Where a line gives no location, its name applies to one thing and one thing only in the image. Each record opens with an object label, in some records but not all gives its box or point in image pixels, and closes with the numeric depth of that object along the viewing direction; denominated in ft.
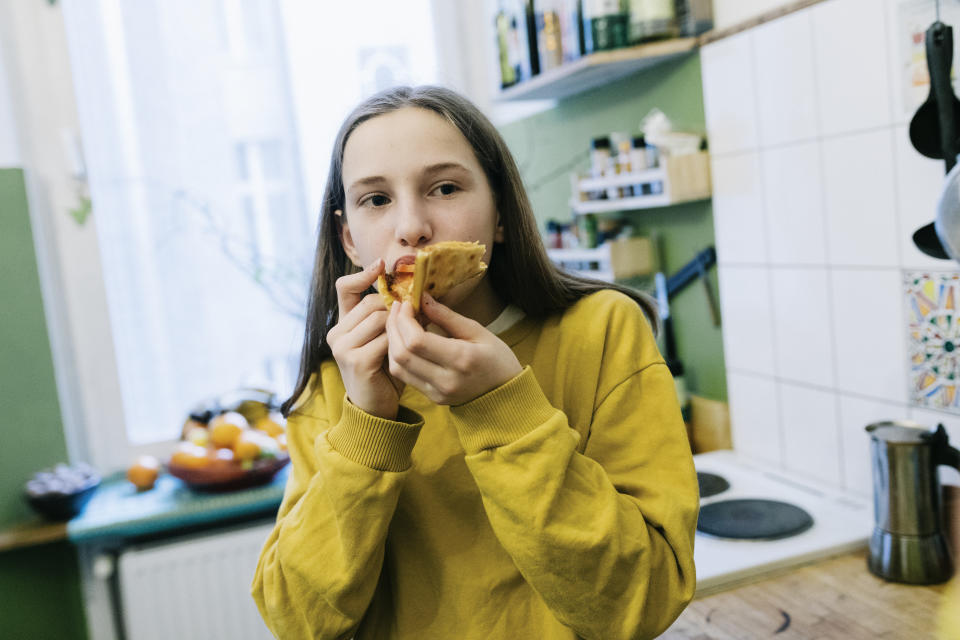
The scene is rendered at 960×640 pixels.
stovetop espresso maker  3.81
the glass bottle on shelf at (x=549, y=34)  6.35
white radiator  6.81
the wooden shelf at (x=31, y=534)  6.37
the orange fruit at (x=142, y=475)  7.05
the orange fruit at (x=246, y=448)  6.75
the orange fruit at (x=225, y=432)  6.92
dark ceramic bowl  6.48
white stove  4.08
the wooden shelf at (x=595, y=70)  5.61
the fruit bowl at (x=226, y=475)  6.66
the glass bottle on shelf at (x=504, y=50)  7.22
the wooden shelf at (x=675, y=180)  5.64
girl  2.53
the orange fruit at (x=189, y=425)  7.43
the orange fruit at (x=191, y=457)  6.70
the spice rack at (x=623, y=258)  6.49
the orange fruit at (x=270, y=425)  7.29
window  7.58
